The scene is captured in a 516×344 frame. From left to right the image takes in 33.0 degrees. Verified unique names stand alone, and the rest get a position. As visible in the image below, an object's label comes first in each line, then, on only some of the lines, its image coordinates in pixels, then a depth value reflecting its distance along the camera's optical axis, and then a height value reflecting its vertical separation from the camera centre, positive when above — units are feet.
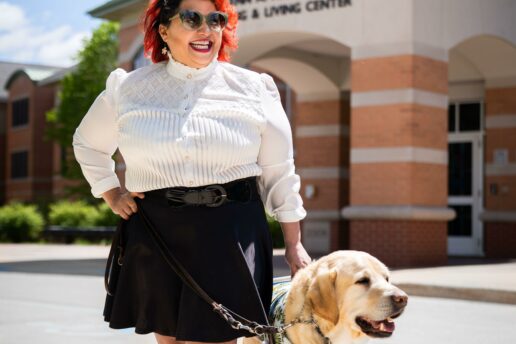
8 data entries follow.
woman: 12.42 -0.01
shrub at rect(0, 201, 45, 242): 108.27 -6.39
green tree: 136.46 +14.83
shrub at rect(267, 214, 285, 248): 81.71 -5.49
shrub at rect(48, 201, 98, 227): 107.24 -5.24
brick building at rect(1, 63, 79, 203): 176.96 +7.19
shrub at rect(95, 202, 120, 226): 102.47 -5.10
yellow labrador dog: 12.79 -1.86
